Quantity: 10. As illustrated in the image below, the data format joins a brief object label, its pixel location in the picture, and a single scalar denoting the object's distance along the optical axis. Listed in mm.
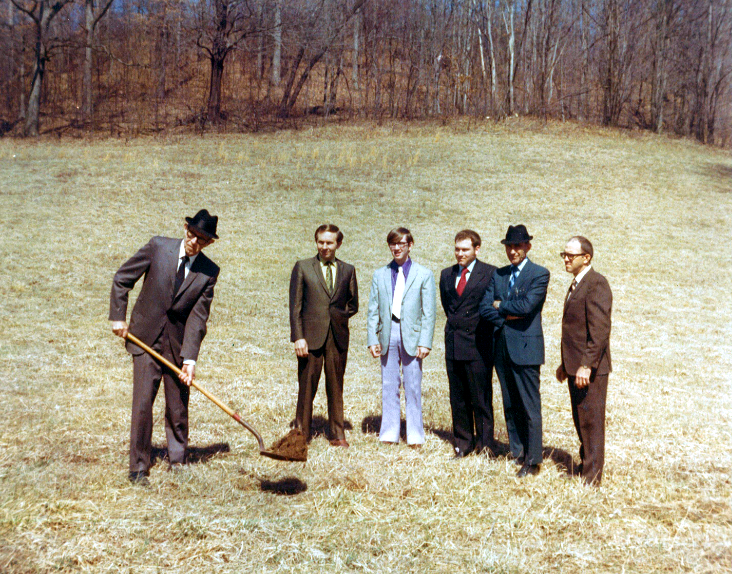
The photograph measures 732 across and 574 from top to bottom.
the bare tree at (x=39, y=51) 30078
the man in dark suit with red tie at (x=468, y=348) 6445
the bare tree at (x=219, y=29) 31092
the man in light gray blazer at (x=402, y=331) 6781
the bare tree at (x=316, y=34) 33312
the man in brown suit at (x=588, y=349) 5551
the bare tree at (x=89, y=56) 32000
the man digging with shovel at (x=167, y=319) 5629
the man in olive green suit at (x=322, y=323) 6695
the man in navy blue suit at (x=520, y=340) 6000
